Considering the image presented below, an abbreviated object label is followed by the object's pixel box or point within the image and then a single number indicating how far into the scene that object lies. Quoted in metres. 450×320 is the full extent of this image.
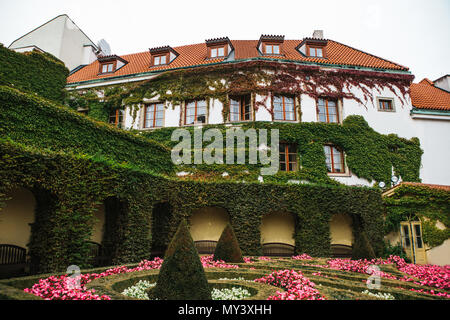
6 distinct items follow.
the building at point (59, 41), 24.61
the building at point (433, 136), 18.89
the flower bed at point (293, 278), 5.53
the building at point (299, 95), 18.53
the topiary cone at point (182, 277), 5.35
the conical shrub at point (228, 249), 10.80
